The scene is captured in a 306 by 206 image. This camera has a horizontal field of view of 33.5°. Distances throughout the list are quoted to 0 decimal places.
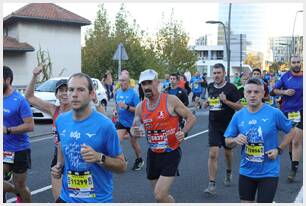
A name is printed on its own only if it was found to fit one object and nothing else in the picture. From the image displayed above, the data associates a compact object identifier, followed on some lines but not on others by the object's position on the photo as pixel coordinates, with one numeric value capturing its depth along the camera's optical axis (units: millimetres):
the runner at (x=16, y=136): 5461
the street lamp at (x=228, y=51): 29703
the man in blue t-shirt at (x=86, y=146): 3746
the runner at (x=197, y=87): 25734
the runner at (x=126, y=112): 9031
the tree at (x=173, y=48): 43500
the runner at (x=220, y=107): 7293
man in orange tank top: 5402
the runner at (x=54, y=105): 5596
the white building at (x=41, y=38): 35875
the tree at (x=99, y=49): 45125
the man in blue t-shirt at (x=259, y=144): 4715
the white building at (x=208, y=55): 116438
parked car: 16875
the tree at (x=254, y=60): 109762
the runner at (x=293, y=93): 8218
